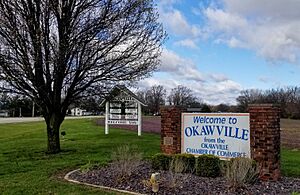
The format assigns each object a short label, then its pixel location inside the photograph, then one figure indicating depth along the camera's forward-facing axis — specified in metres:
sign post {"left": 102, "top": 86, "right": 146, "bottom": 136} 15.68
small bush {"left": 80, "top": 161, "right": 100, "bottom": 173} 6.73
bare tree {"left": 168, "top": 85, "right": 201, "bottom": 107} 64.85
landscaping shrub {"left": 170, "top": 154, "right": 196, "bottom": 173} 6.19
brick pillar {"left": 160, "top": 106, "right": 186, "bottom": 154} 7.18
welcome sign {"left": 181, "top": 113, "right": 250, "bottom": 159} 6.32
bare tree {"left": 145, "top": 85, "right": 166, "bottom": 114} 59.84
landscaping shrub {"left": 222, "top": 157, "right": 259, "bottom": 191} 5.13
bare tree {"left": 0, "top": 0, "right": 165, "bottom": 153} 8.75
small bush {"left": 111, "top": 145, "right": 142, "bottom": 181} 5.85
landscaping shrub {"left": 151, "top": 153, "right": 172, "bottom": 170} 6.56
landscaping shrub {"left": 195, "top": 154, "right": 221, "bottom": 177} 6.01
